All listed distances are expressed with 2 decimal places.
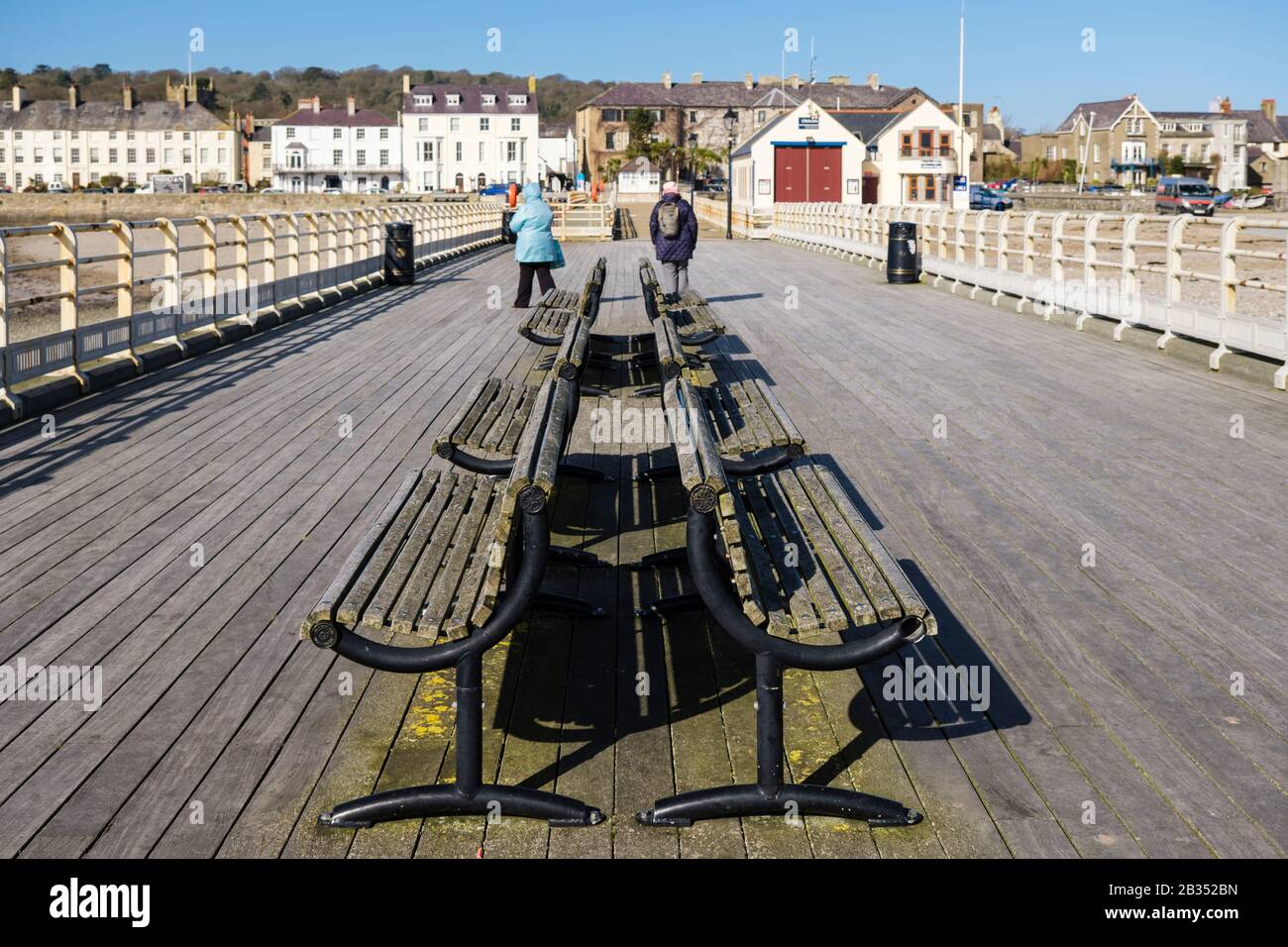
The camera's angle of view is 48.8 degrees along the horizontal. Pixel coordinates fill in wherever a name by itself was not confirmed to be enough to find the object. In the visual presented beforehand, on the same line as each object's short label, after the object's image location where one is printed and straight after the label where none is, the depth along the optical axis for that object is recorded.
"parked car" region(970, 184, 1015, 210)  77.38
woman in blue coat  18.19
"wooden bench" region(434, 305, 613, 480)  6.17
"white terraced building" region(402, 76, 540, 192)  124.94
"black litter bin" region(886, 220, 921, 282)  23.97
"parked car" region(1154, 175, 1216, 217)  75.38
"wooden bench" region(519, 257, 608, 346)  11.88
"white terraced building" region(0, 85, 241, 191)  142.12
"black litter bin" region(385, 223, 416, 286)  24.25
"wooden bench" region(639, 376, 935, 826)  3.84
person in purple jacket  16.27
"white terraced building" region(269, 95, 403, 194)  128.50
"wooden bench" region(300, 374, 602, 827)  3.81
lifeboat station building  66.31
